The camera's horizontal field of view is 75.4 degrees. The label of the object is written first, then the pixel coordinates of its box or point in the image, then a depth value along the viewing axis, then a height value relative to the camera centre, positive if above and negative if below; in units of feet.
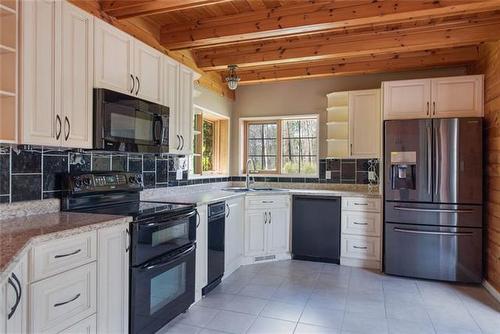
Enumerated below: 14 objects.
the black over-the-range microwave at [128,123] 7.02 +1.01
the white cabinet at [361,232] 12.41 -2.55
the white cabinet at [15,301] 4.00 -1.76
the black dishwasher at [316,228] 12.95 -2.52
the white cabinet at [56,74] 5.62 +1.71
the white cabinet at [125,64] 7.19 +2.48
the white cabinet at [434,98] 11.21 +2.50
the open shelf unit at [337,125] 13.98 +1.83
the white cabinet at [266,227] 12.90 -2.50
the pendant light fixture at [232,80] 12.75 +3.39
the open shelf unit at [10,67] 5.47 +1.65
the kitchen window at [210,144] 13.76 +1.04
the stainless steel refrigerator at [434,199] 10.81 -1.08
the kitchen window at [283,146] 15.60 +1.02
